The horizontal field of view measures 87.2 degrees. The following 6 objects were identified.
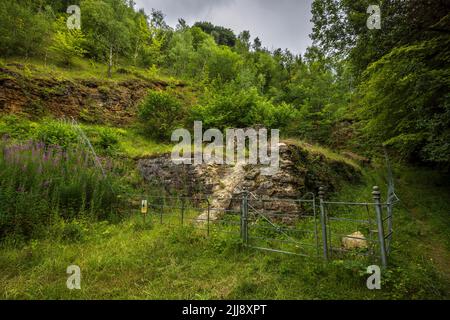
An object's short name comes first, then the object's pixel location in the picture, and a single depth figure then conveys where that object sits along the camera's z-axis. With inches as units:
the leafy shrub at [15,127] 415.8
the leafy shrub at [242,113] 527.8
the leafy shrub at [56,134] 406.3
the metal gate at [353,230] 166.7
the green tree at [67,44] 775.1
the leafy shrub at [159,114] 566.3
